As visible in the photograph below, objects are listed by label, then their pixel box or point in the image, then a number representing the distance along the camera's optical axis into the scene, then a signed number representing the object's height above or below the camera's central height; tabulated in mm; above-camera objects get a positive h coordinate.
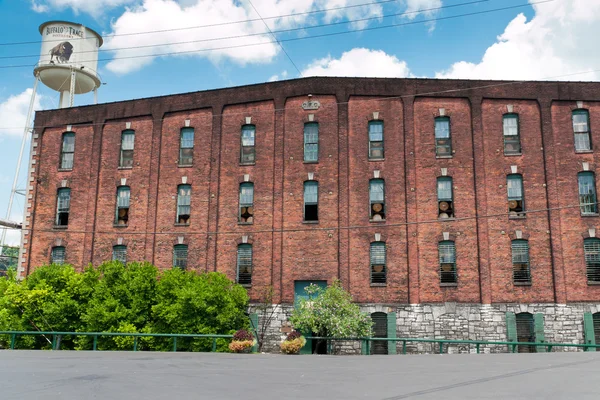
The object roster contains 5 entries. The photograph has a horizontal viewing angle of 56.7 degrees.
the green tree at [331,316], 24484 -179
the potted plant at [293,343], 21791 -1231
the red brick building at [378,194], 27703 +6106
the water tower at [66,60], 37656 +16708
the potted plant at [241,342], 21953 -1201
